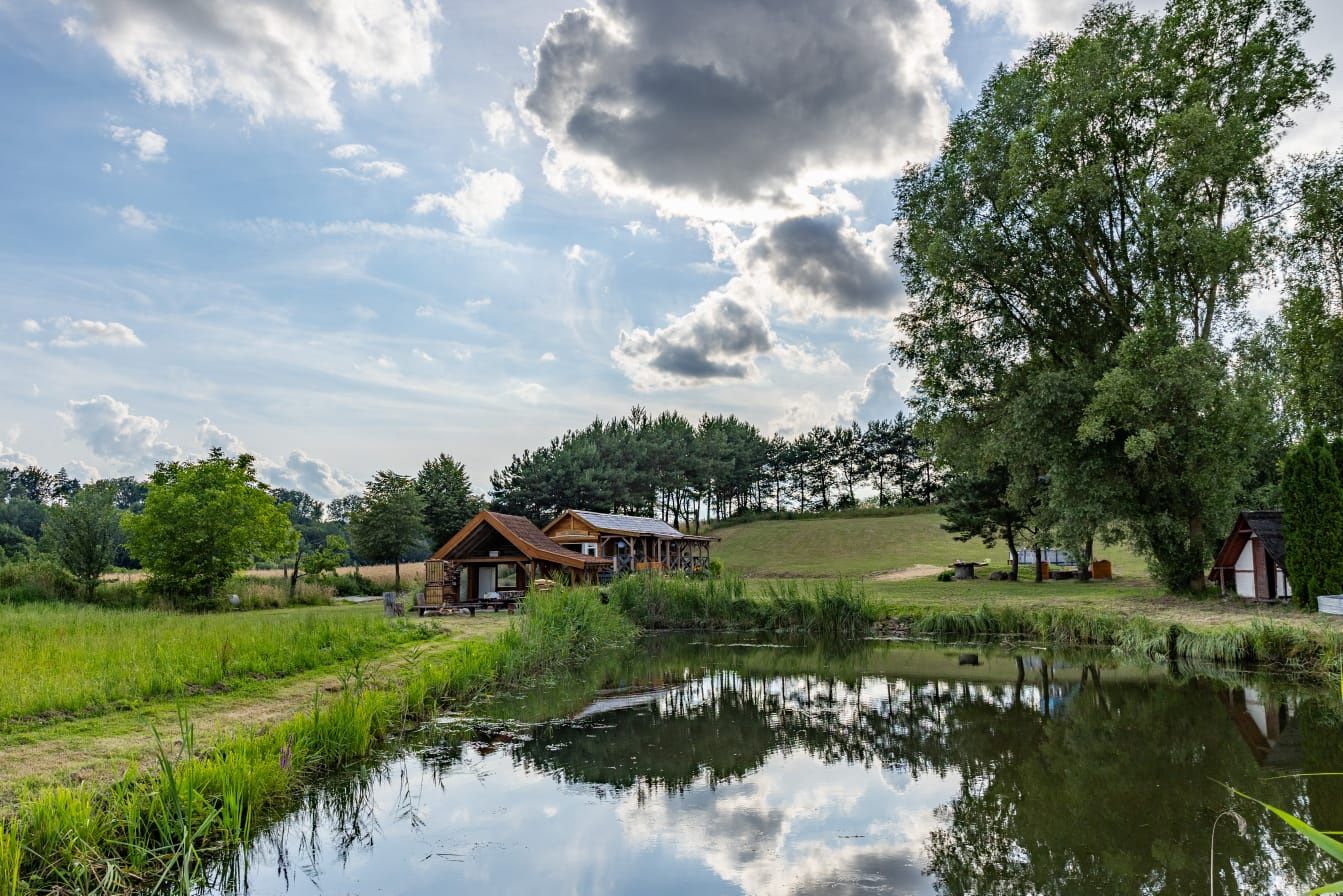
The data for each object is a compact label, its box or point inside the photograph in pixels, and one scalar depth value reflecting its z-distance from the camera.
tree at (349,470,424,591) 39.06
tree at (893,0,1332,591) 18.42
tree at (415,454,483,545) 48.12
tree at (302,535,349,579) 34.28
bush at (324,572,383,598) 34.50
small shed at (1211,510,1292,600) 18.41
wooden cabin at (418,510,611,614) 26.38
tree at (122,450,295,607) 26.95
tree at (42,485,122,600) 26.64
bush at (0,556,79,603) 24.27
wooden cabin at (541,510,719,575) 34.03
